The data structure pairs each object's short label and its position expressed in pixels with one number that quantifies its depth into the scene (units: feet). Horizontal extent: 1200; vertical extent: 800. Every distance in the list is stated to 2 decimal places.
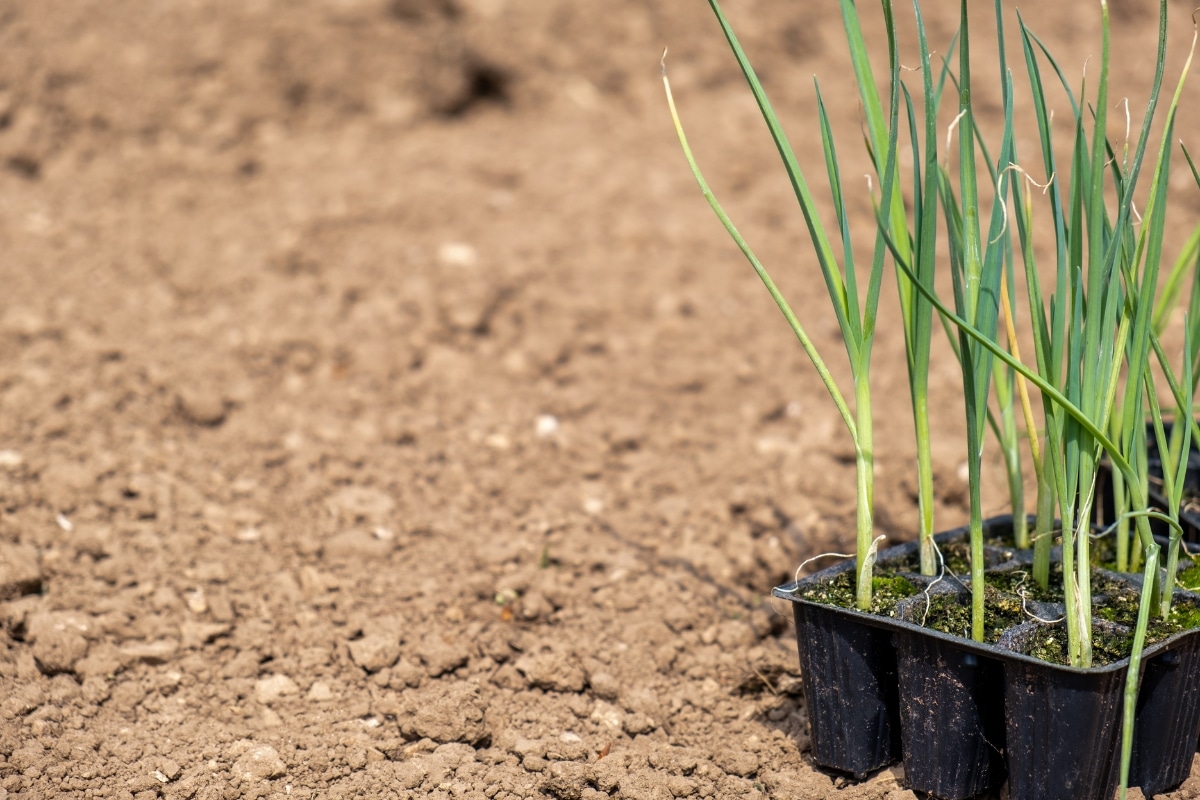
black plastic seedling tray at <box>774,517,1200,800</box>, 4.23
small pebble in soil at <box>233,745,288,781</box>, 4.45
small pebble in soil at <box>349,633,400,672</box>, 4.69
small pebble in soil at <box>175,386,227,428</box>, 5.36
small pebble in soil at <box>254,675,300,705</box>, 4.62
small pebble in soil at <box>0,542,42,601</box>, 4.75
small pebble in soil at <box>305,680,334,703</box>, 4.62
